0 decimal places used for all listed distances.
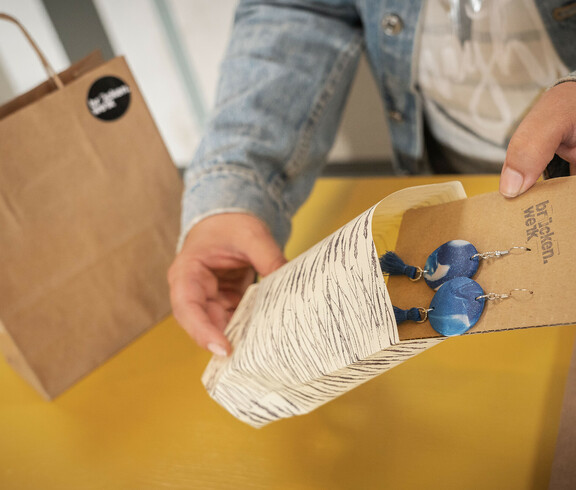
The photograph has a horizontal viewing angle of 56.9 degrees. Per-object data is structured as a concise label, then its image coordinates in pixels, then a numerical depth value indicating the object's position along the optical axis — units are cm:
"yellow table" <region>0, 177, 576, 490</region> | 43
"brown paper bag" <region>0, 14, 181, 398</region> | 57
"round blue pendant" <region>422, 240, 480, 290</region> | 37
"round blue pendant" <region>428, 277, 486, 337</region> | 34
